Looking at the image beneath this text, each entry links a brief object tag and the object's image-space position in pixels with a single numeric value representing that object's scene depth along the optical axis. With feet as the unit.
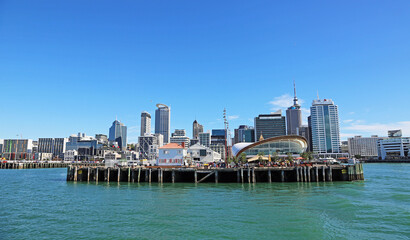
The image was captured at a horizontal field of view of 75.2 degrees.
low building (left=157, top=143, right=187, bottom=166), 203.00
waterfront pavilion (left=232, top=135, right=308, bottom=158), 317.83
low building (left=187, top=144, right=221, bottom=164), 278.30
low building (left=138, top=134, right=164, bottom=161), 360.52
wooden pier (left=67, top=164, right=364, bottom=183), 159.84
